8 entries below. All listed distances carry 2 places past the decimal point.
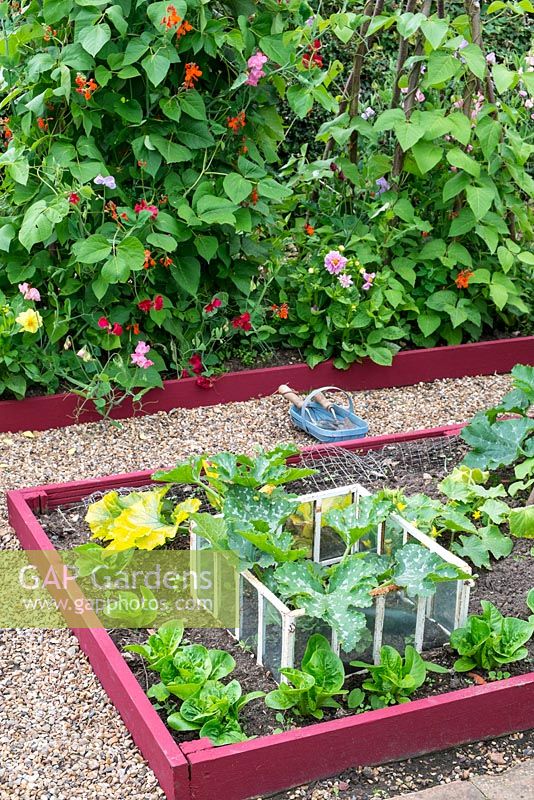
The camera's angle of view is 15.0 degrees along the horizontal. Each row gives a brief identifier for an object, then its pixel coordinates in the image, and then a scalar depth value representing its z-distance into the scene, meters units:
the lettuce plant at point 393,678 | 4.63
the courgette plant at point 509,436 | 6.22
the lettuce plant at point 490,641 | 4.86
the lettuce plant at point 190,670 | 4.58
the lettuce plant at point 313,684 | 4.49
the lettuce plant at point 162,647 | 4.78
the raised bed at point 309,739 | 4.16
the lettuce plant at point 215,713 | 4.38
